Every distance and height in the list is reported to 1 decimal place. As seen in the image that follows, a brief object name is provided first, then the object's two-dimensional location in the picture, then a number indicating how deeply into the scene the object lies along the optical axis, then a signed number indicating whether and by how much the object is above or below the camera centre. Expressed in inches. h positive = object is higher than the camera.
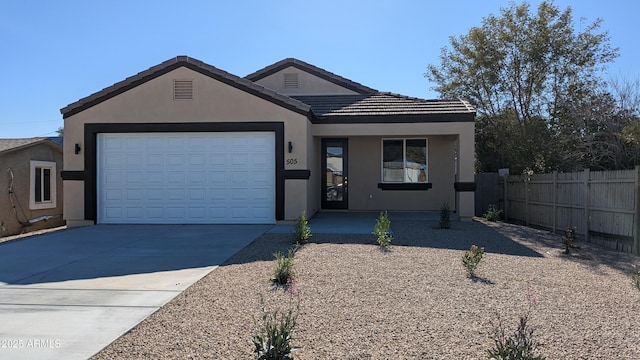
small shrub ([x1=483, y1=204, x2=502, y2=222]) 648.4 -44.6
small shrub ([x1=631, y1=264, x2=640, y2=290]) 254.5 -51.9
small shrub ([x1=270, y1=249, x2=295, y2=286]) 273.0 -52.2
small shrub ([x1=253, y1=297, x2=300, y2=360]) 165.2 -55.5
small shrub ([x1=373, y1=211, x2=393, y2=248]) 396.5 -43.4
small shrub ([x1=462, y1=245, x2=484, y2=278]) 294.0 -48.8
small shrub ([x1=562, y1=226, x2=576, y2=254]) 392.8 -48.2
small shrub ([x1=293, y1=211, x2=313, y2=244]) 407.8 -43.9
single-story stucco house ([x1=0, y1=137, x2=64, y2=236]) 706.2 -7.1
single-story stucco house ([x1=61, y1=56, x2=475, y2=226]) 539.8 +34.3
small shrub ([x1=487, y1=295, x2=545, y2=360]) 154.4 -55.0
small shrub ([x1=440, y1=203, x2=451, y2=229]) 511.2 -41.2
